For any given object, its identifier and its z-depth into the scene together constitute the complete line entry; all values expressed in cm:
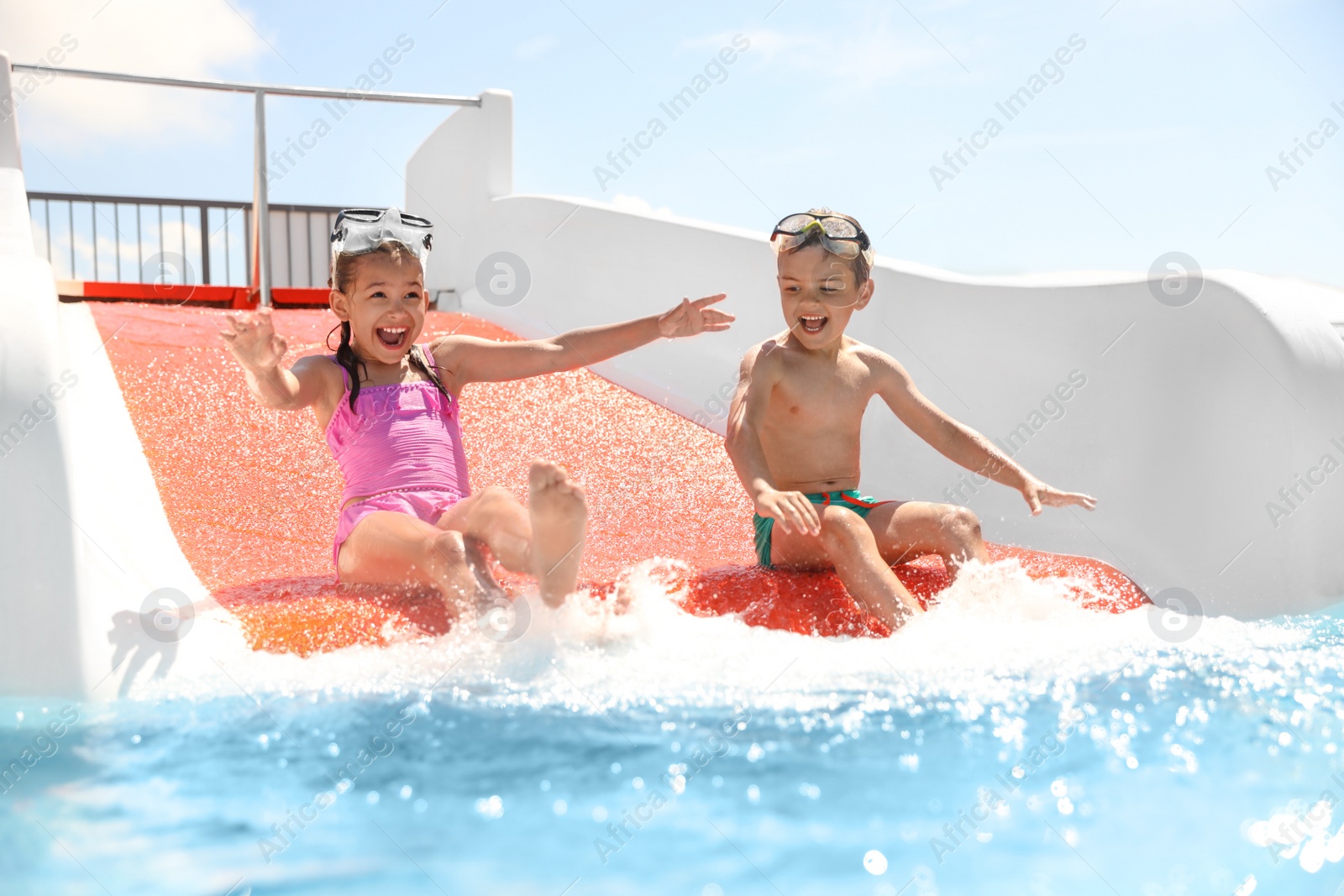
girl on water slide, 250
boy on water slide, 284
